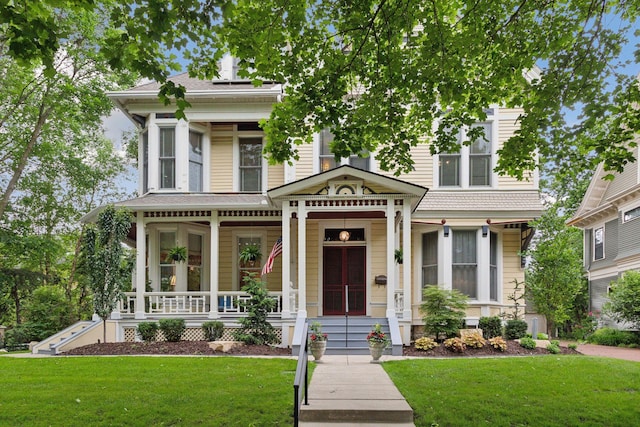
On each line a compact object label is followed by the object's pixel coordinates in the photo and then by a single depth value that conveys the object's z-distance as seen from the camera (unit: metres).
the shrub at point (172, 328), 13.27
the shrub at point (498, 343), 11.73
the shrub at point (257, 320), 12.84
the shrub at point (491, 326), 13.64
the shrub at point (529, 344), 12.11
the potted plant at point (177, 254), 14.75
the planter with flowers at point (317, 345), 10.72
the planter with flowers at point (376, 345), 10.62
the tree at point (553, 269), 15.43
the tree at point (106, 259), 12.66
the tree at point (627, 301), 17.00
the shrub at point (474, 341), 11.88
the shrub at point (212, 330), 13.54
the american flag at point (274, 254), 13.45
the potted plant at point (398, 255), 13.76
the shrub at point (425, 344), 11.92
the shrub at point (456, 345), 11.65
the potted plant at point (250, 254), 14.75
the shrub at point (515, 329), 13.41
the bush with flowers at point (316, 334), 10.80
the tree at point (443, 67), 7.79
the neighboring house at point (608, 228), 20.28
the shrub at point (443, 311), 12.55
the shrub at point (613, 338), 17.25
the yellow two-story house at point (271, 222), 14.70
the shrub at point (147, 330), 13.29
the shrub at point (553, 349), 11.82
